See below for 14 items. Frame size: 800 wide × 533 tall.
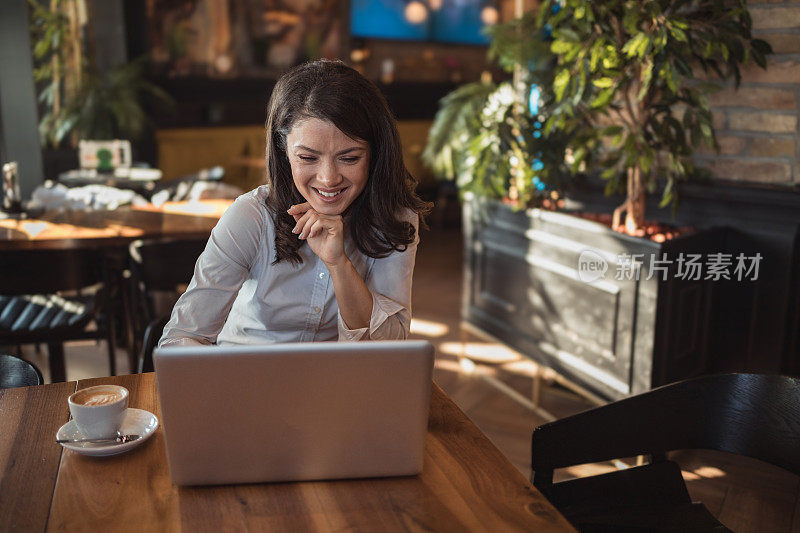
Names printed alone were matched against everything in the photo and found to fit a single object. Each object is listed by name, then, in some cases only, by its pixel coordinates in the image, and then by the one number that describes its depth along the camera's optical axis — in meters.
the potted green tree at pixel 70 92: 4.88
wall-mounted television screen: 7.07
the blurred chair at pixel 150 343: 1.63
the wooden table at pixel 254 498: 0.94
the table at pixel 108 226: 2.61
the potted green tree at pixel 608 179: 2.37
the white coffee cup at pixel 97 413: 1.11
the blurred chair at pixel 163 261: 2.57
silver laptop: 0.92
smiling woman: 1.40
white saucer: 1.09
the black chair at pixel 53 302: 2.43
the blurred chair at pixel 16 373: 1.48
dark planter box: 2.50
